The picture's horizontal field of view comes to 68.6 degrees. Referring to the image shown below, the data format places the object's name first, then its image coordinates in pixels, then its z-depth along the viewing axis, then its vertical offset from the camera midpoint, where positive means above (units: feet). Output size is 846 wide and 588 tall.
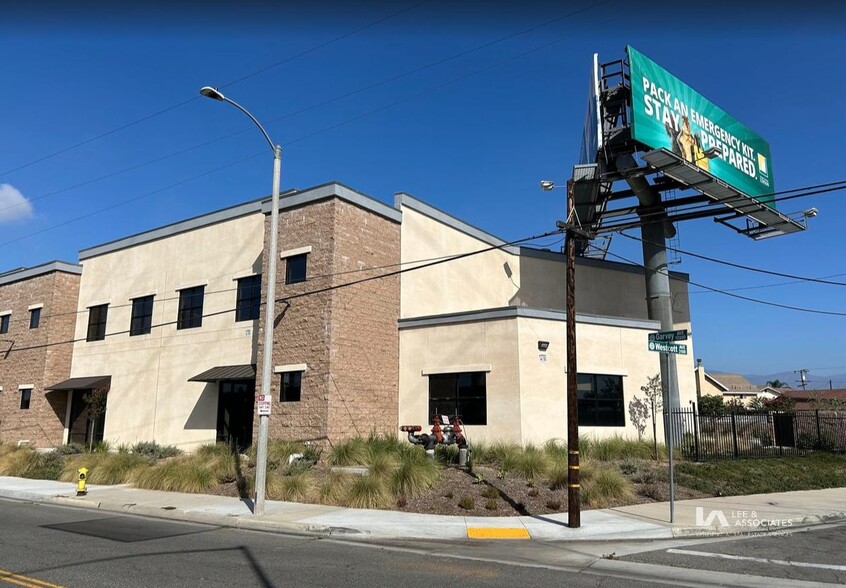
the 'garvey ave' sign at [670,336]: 40.68 +4.97
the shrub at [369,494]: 45.75 -6.12
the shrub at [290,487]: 49.60 -6.16
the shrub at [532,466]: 51.98 -4.54
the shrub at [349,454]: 58.70 -4.10
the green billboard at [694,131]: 78.23 +38.62
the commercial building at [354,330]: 68.23 +9.67
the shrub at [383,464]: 49.18 -4.31
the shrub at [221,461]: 56.75 -4.81
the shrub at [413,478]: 46.98 -5.07
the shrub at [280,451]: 59.72 -4.07
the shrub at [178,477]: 55.01 -6.06
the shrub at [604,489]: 45.83 -5.73
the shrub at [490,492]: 45.83 -5.96
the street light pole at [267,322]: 42.68 +6.25
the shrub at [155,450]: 77.54 -5.13
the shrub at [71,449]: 84.38 -5.45
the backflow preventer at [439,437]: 58.44 -2.50
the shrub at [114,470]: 61.93 -6.04
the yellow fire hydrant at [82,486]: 53.72 -6.59
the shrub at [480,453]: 61.36 -4.17
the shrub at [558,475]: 49.55 -5.09
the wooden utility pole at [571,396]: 37.96 +0.97
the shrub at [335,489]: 47.67 -6.02
